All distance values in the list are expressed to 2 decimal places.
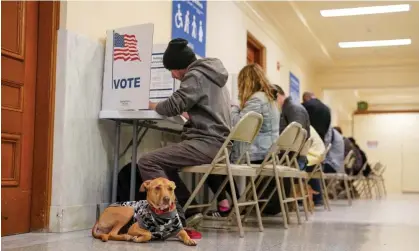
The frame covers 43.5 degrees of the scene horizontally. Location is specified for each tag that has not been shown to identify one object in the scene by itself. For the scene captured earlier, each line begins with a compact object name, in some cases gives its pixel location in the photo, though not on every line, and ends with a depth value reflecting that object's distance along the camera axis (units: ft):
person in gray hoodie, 9.84
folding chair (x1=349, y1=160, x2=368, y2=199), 28.57
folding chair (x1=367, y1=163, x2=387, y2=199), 33.76
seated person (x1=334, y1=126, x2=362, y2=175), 28.12
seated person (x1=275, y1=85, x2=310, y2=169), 15.70
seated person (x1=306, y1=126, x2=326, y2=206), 17.47
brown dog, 8.46
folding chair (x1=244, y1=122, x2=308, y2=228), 11.68
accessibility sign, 15.23
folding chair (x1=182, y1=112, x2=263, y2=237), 9.90
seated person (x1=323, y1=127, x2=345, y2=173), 21.95
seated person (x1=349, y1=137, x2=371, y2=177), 29.91
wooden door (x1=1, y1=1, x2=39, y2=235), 9.53
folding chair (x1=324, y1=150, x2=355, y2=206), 21.11
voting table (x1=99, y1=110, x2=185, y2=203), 10.43
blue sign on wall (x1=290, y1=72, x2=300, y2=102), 30.83
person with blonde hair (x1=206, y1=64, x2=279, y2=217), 12.60
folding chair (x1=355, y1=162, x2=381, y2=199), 31.46
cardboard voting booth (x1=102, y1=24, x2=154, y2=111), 10.56
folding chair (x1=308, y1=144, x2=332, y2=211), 17.40
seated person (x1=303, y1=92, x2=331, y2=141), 20.63
